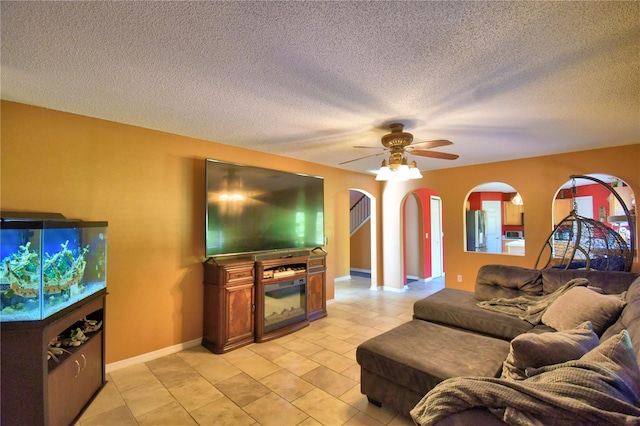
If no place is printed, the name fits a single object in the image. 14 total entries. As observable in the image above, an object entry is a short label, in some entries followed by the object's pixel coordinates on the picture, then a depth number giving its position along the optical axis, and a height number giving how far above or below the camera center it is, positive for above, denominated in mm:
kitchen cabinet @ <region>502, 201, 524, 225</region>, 8703 +236
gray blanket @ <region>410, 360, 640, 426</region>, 940 -642
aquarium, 1710 -269
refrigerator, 6069 -215
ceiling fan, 2826 +769
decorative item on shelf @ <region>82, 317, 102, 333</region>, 2426 -867
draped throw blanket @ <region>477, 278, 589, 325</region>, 2740 -877
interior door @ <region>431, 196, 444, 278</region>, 7270 -428
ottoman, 1908 -975
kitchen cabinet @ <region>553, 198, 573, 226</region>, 7445 +352
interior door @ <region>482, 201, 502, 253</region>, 8797 +31
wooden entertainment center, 3221 -873
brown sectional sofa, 1887 -967
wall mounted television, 3346 +184
